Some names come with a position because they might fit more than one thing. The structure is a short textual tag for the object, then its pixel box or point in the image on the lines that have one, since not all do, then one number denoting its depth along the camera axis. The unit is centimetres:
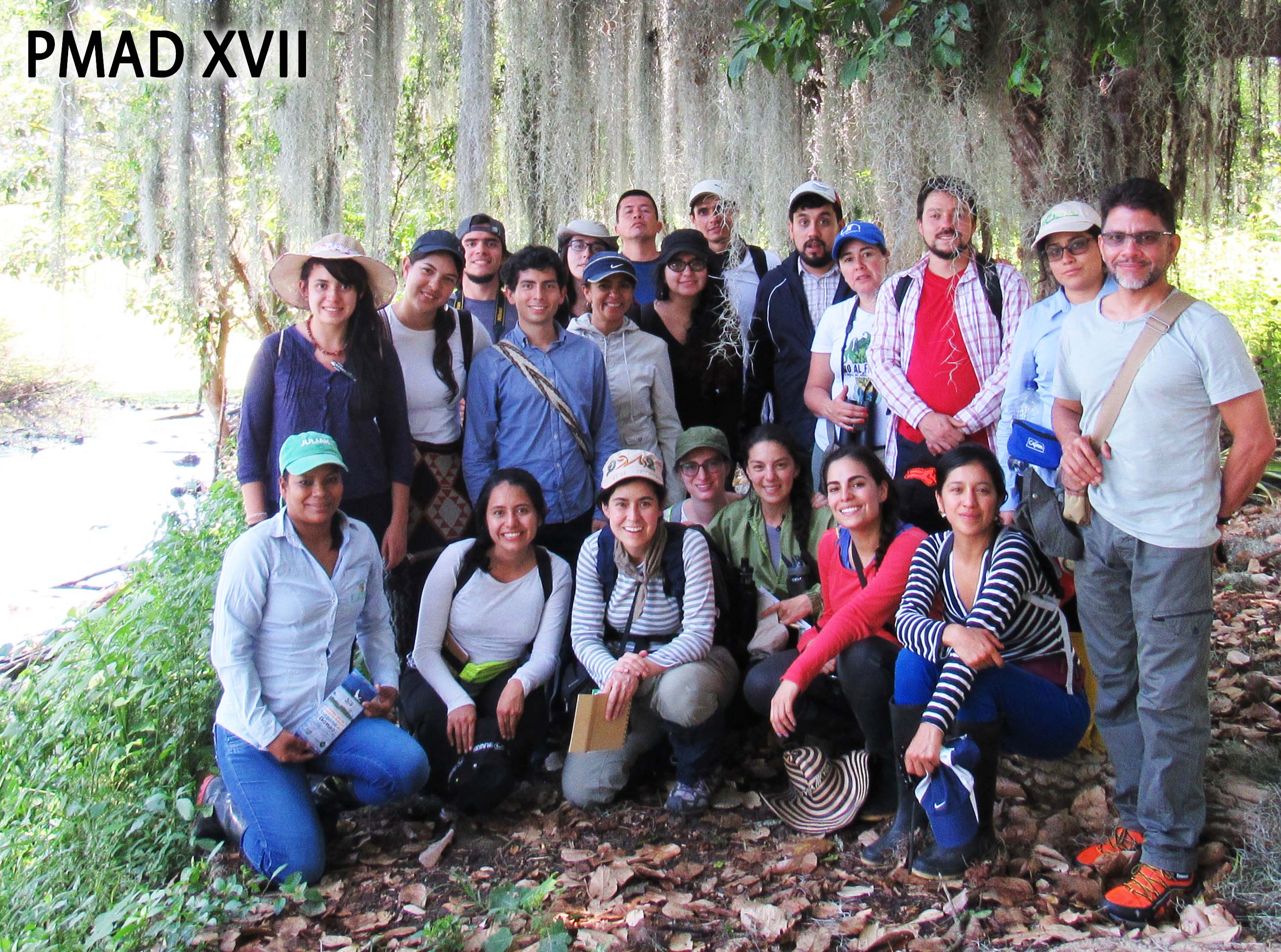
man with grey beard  238
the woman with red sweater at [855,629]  299
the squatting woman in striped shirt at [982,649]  269
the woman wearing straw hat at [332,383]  337
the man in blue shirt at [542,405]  373
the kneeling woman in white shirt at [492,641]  335
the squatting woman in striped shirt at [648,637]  324
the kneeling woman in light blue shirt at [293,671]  300
